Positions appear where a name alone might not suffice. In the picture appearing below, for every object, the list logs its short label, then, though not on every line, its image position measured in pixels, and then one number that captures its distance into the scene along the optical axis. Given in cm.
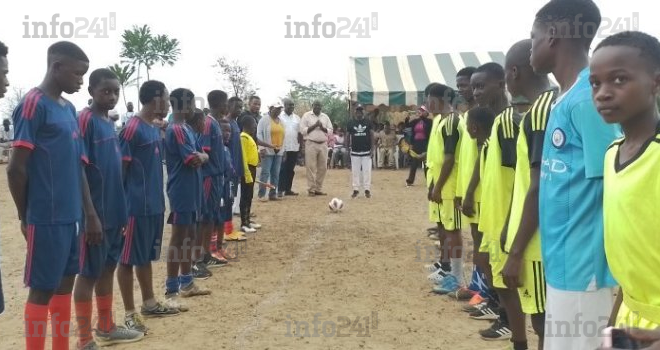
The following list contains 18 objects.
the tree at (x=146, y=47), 3481
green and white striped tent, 1711
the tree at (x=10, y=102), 2698
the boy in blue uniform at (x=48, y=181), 331
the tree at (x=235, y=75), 3950
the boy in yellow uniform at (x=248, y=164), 864
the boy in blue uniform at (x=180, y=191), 534
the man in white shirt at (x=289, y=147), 1306
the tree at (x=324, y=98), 3675
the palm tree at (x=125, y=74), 3175
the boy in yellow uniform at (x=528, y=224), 268
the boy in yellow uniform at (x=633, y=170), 170
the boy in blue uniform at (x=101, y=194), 402
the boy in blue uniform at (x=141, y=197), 461
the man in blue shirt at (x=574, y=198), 229
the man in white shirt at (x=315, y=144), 1361
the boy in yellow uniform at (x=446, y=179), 569
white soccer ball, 1104
